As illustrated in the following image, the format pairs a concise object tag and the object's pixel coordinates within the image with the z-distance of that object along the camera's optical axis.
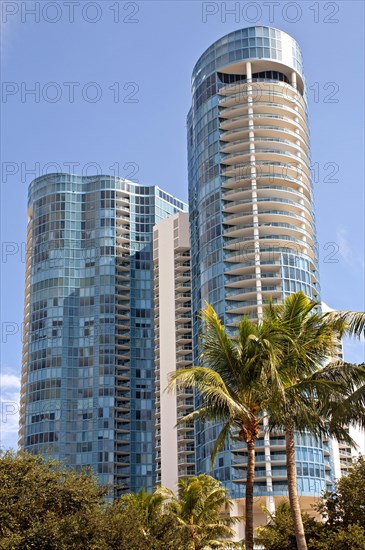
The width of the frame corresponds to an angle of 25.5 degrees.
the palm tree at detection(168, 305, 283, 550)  28.23
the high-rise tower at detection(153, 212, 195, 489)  120.38
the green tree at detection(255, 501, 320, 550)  34.28
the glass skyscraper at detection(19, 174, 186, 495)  133.50
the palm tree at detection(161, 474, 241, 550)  49.50
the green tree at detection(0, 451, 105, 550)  29.69
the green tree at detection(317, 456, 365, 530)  33.22
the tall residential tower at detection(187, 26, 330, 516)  108.75
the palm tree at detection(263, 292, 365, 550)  28.17
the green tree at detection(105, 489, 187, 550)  32.09
